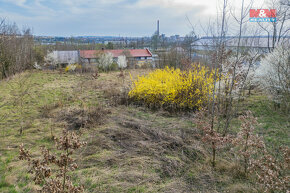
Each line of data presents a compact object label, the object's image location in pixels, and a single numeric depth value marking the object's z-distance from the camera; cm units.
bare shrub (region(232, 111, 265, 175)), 279
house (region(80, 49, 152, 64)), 2259
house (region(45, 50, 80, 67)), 2138
